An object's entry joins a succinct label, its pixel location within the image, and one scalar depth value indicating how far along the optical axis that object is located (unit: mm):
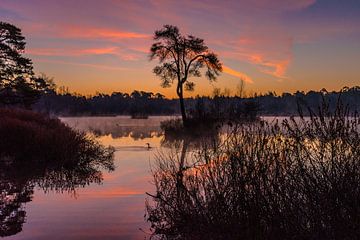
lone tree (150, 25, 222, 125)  38906
